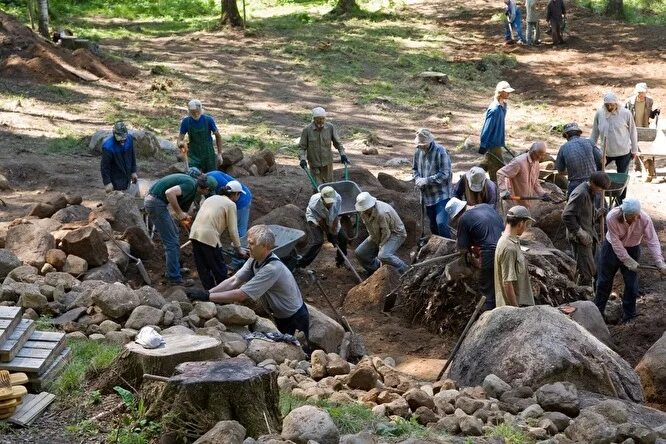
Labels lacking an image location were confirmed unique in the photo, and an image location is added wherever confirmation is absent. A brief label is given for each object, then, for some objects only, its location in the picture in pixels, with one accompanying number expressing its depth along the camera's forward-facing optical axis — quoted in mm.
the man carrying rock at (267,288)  8258
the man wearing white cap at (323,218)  11875
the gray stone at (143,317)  8484
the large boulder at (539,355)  7715
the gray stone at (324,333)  9375
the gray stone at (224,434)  5453
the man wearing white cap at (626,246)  10031
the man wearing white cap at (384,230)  11570
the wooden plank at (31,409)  6195
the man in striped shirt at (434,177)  12023
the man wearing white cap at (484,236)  9422
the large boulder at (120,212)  12023
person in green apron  13180
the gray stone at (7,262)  9914
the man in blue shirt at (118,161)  12073
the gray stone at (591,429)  6348
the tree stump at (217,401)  5781
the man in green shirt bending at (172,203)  10867
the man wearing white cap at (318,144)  13359
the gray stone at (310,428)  5762
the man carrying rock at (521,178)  11875
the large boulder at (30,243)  10656
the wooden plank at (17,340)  6645
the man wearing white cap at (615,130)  13000
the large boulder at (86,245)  10820
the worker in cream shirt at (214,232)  10336
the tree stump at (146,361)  6523
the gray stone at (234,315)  8969
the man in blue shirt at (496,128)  13469
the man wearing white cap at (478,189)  10375
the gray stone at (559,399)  6977
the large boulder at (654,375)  8797
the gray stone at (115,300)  8672
